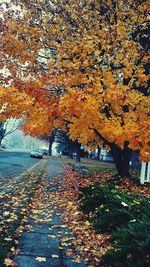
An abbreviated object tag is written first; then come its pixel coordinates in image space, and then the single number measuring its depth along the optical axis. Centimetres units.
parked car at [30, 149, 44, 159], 3524
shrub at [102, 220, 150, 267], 295
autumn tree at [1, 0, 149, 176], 792
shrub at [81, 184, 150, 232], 439
